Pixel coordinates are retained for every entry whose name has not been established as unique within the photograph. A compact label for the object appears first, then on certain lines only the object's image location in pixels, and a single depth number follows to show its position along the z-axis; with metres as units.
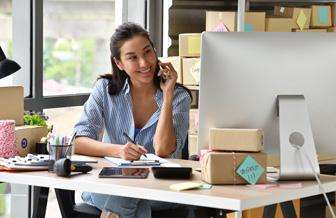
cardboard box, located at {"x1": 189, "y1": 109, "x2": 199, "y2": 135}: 5.53
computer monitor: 3.12
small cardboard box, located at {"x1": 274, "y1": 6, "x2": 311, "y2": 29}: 5.78
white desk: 2.83
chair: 3.74
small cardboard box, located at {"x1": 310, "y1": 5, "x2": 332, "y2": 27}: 5.93
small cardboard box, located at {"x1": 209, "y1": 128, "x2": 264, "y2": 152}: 3.11
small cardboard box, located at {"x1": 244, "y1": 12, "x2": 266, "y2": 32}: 5.58
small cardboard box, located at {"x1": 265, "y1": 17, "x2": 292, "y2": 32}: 5.65
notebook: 3.58
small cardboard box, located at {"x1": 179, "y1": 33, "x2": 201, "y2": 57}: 5.58
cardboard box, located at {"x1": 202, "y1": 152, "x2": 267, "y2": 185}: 3.10
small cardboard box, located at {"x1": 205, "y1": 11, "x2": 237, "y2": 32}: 5.60
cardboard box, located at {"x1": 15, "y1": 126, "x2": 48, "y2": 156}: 3.75
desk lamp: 3.69
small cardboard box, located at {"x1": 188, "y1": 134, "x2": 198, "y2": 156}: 5.45
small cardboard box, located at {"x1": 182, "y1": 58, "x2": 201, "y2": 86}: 5.59
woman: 3.98
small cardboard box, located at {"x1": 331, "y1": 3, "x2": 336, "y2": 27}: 6.07
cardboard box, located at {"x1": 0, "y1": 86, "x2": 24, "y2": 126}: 3.86
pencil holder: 3.49
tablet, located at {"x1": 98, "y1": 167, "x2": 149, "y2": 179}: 3.24
